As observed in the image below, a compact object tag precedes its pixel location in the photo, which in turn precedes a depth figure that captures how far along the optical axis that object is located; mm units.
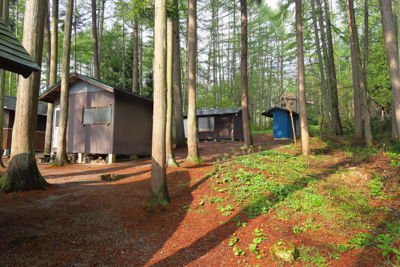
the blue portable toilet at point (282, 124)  18942
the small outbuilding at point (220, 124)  21562
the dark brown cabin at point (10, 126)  14634
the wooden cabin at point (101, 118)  11250
